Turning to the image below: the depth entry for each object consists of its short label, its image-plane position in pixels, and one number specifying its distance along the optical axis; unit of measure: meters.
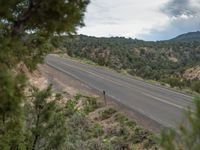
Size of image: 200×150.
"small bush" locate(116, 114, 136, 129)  19.59
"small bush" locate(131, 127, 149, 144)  17.42
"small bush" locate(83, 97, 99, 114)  24.07
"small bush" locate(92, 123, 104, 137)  19.02
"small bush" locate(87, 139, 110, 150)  15.90
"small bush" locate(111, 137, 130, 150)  16.48
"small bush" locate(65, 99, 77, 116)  22.30
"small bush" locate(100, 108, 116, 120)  22.18
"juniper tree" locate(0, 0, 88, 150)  6.18
